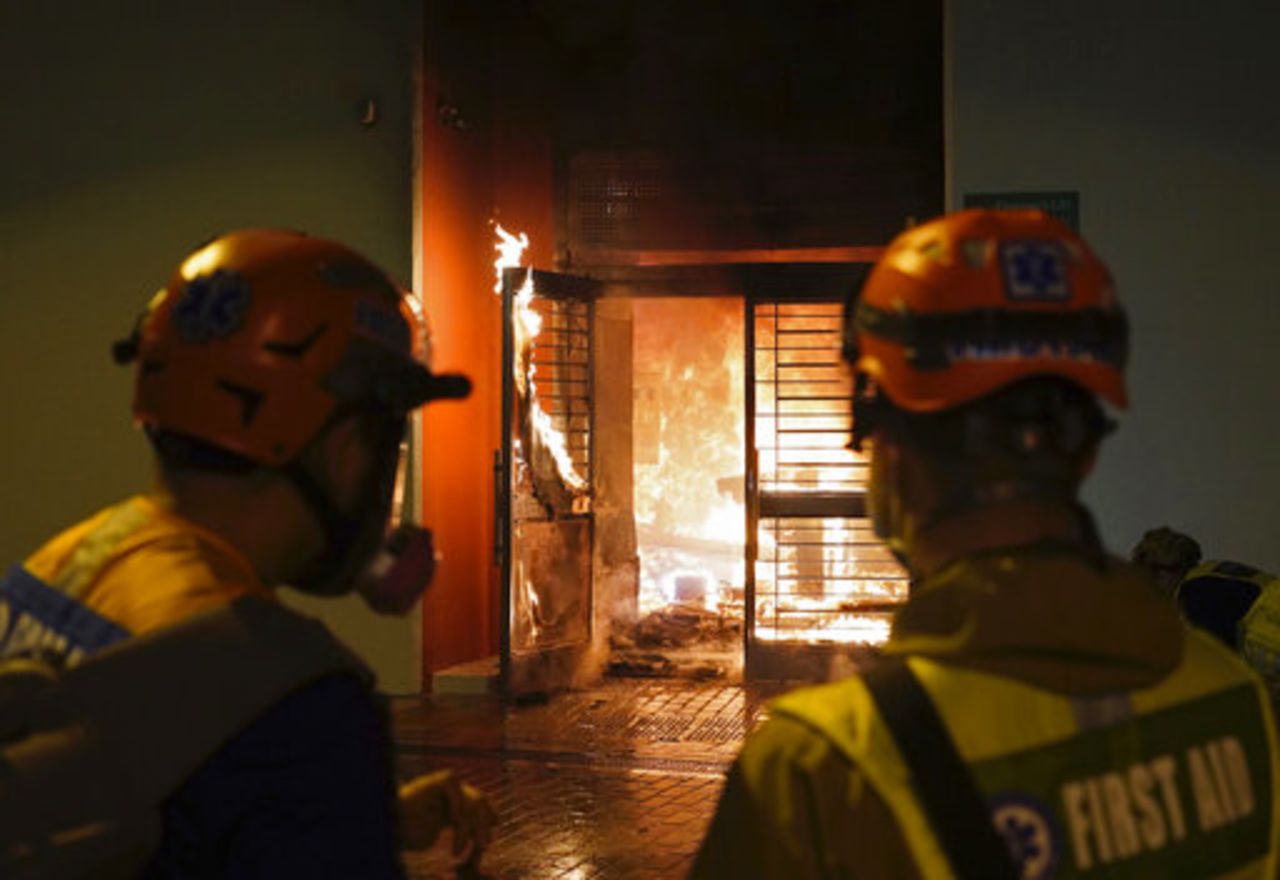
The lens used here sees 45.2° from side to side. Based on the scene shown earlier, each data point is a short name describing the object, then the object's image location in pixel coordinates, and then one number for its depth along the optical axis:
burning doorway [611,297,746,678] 13.66
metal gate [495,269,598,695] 9.44
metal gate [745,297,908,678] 10.34
